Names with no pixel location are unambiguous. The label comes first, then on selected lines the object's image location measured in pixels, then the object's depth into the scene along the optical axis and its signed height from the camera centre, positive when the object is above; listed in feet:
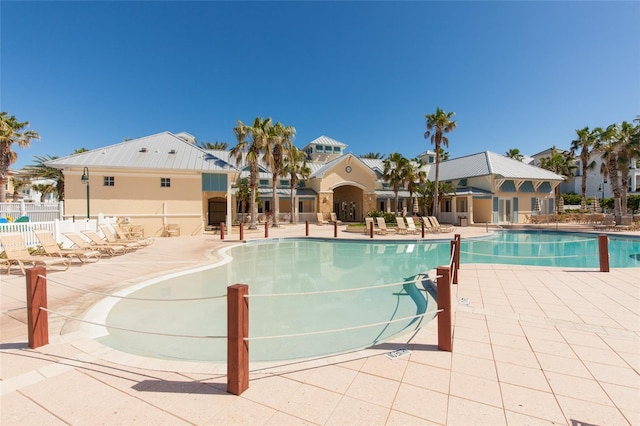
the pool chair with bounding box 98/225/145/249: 42.06 -3.48
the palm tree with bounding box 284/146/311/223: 88.64 +14.92
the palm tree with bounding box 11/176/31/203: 111.20 +13.73
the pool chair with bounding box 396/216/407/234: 66.85 -2.94
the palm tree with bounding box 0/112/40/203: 75.77 +20.93
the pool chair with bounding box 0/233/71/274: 26.12 -3.27
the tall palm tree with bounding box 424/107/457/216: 89.10 +25.99
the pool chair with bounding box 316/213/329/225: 99.08 -1.34
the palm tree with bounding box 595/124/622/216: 79.36 +14.28
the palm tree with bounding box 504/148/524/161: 133.80 +26.43
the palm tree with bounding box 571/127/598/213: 102.01 +23.70
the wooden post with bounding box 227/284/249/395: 9.40 -3.89
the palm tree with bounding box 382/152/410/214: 96.43 +14.27
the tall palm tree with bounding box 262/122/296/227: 73.77 +17.92
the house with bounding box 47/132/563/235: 59.00 +7.61
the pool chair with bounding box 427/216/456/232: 71.11 -3.24
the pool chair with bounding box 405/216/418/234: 67.10 -3.25
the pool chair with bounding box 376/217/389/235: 64.68 -3.02
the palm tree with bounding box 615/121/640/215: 75.36 +16.66
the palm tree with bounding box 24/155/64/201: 95.14 +14.49
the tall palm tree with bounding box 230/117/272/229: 69.72 +17.35
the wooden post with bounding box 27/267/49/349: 12.69 -3.87
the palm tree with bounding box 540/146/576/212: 122.11 +19.61
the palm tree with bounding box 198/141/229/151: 151.94 +36.39
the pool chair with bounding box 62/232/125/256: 35.50 -3.48
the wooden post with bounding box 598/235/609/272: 27.25 -3.98
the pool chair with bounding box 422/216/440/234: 70.18 -3.60
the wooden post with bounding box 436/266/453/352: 12.44 -4.28
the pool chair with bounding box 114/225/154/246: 45.94 -3.23
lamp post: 52.77 +7.03
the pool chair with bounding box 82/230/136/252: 38.11 -3.20
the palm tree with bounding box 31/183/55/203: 115.26 +12.21
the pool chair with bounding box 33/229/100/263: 30.42 -3.35
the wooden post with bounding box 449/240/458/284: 23.72 -4.52
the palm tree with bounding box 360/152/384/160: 204.17 +40.07
